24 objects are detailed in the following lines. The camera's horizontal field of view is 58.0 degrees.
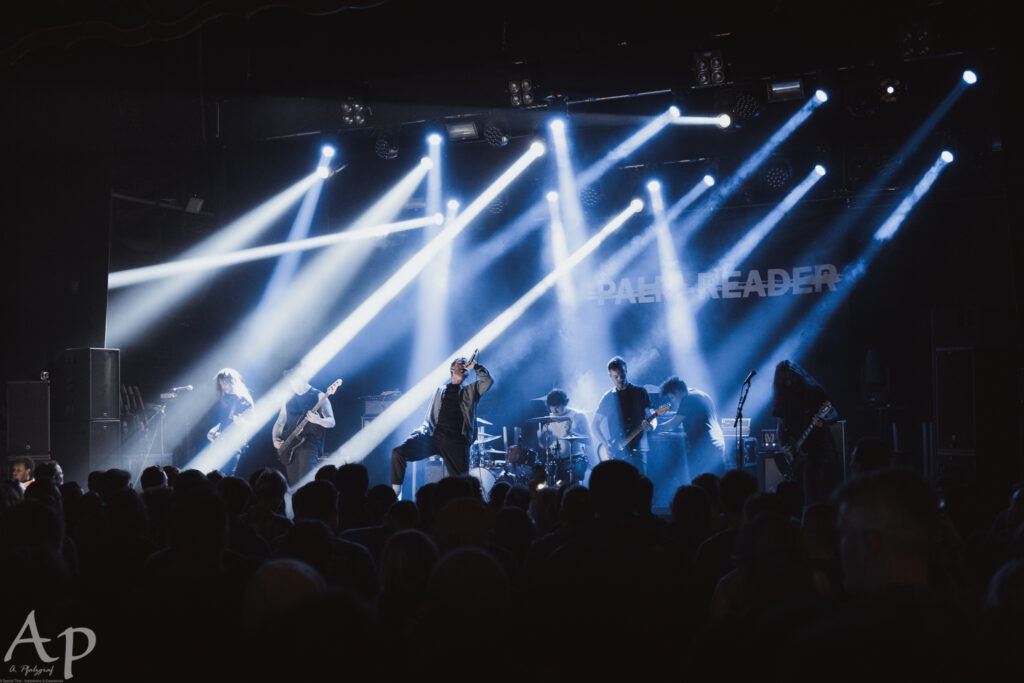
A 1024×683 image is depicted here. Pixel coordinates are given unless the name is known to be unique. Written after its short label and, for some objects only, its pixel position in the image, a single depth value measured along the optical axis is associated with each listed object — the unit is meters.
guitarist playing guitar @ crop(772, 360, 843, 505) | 9.31
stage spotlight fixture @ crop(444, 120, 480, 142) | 12.97
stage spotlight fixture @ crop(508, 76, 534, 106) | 11.20
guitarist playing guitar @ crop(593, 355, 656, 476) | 11.79
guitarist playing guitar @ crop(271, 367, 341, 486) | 12.52
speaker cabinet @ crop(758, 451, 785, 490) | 13.21
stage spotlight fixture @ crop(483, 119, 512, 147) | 12.88
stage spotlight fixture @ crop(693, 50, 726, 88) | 10.57
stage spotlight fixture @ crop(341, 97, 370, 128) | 12.59
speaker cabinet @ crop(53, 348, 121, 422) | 10.95
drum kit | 12.76
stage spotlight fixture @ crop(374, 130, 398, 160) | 13.16
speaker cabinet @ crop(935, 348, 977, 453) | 9.91
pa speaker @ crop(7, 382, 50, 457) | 10.37
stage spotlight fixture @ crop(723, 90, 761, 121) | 11.58
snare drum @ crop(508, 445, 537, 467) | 12.94
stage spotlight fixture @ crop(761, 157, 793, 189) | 13.98
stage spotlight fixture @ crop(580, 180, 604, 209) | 14.95
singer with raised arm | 11.30
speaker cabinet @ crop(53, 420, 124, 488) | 10.84
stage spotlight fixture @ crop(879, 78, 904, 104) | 10.92
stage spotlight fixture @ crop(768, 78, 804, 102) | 11.30
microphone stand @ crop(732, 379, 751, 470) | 10.22
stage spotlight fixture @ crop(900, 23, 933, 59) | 9.72
